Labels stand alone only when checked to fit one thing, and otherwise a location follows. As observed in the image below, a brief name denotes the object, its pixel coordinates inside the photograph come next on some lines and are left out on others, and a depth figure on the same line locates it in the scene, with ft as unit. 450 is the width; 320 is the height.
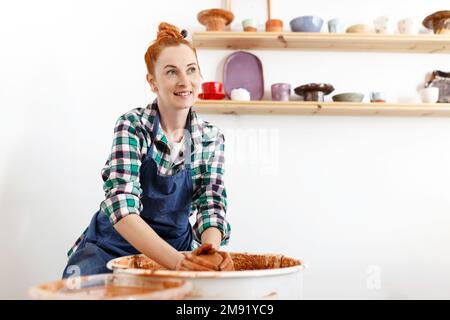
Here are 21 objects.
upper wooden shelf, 6.00
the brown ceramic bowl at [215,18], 5.99
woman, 3.89
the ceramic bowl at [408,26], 6.18
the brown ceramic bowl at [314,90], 6.04
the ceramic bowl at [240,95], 5.95
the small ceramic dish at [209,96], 6.02
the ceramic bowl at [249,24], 6.08
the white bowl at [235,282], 2.33
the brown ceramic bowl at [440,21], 6.09
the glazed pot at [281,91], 6.08
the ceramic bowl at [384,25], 6.16
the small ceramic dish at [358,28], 6.12
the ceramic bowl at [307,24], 6.08
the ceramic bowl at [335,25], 6.15
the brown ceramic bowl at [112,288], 1.97
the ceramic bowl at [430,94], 6.08
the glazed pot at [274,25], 6.12
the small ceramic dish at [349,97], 6.04
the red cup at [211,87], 6.03
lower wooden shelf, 5.91
